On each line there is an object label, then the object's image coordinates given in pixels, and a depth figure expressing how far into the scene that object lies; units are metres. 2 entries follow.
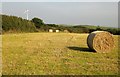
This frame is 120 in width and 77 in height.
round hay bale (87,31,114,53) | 16.33
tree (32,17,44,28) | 69.62
